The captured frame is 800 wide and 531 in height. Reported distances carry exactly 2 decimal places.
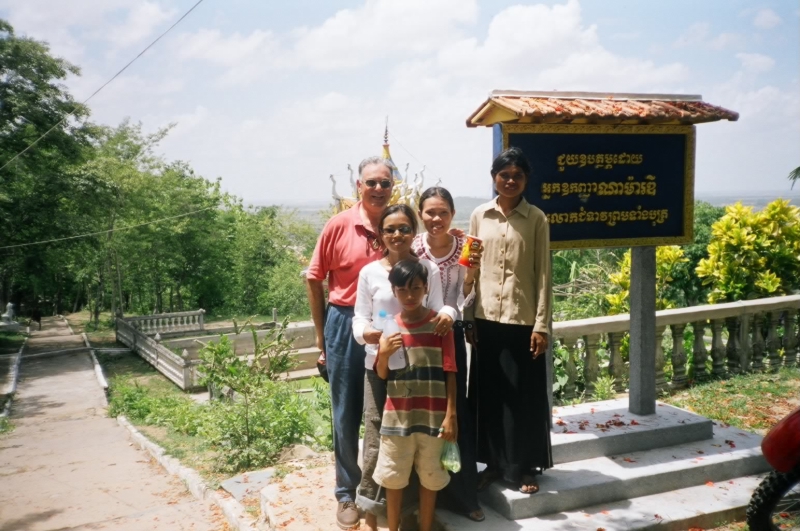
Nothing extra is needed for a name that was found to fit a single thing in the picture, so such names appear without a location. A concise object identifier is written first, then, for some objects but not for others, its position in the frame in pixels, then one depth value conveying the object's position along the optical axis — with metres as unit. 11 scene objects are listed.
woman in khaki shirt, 3.37
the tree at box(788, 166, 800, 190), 10.24
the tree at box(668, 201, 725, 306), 14.06
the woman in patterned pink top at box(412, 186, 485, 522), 3.20
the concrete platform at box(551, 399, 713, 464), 4.00
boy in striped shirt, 3.06
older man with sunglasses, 3.37
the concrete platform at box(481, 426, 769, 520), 3.49
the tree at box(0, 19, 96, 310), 18.92
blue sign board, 3.96
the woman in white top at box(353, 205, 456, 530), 3.07
